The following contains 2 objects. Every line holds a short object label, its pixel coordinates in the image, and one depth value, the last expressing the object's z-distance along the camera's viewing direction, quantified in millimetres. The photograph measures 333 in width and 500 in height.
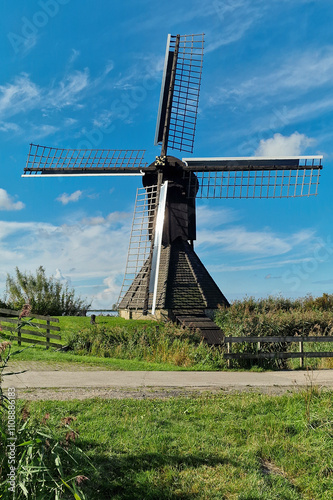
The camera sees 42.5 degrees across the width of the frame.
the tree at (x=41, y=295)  26344
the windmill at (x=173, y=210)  19547
